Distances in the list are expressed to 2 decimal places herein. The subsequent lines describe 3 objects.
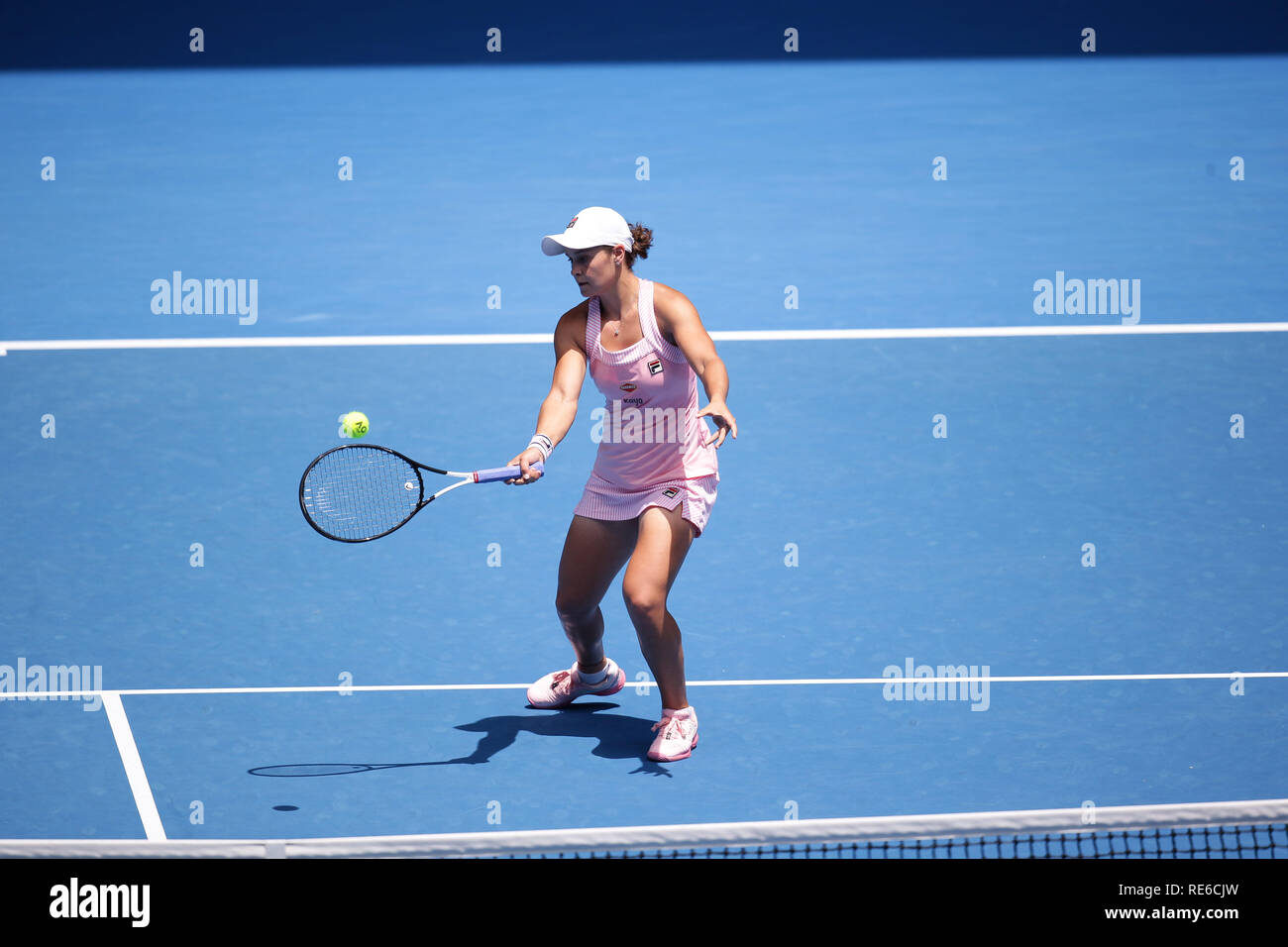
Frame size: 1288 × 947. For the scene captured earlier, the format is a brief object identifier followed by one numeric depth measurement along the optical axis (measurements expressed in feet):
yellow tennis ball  37.89
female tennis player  38.70
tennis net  25.50
